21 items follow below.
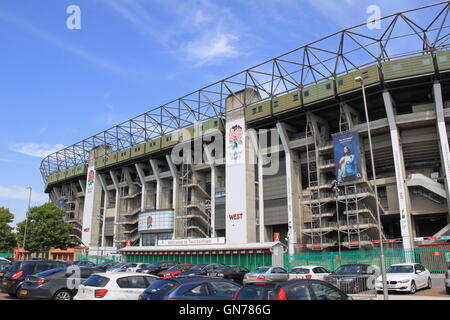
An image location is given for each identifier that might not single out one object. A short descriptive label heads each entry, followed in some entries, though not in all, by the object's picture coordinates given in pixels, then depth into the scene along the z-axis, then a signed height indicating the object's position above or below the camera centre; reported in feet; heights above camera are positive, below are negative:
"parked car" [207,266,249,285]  90.79 -6.43
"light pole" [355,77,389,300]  50.57 -3.96
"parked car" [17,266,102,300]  48.65 -4.94
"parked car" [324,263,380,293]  59.88 -5.37
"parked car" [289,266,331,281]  76.66 -5.49
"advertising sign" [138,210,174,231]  213.25 +15.53
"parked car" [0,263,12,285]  66.33 -3.88
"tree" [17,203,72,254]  223.10 +10.90
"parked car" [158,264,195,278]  93.35 -5.87
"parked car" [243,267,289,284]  81.71 -6.15
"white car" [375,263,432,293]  63.16 -5.73
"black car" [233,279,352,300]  27.89 -3.46
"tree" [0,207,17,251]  232.73 +10.82
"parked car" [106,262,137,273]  99.77 -5.51
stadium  136.87 +36.85
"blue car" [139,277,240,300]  33.65 -3.99
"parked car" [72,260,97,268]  117.84 -4.80
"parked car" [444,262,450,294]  59.37 -5.92
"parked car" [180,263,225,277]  87.57 -5.40
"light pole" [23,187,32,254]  213.44 +8.84
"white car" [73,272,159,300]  40.60 -4.32
